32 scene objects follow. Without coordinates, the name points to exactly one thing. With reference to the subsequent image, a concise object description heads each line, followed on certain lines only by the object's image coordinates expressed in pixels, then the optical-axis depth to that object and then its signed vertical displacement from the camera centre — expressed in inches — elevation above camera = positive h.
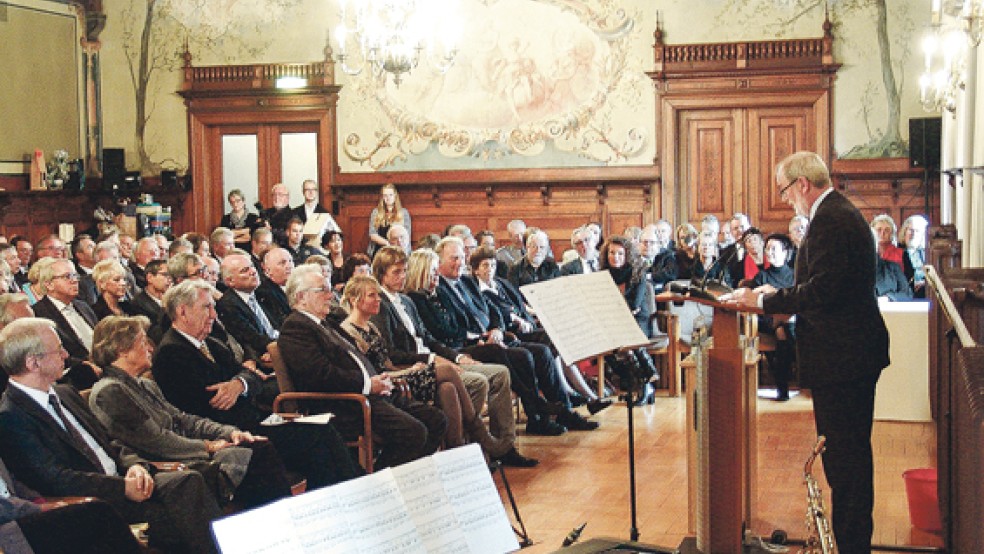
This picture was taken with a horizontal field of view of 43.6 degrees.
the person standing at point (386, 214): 507.8 +8.3
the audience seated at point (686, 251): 414.6 -7.3
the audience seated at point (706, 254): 390.9 -7.9
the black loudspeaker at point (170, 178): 536.1 +25.6
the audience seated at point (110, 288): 268.7 -10.8
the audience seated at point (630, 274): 347.3 -12.6
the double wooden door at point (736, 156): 490.0 +29.5
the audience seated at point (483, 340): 296.8 -26.7
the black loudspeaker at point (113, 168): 536.1 +30.9
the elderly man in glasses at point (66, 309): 257.8 -15.0
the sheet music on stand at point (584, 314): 181.0 -12.6
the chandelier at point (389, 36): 416.5 +68.3
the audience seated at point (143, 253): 363.3 -4.4
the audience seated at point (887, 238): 387.5 -3.8
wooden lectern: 174.7 -29.9
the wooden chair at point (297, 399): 218.2 -29.7
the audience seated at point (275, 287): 291.3 -12.1
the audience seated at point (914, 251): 386.6 -8.1
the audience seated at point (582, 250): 365.1 -5.7
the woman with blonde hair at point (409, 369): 242.2 -27.3
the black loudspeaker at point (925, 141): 457.1 +31.3
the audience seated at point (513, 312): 320.8 -21.9
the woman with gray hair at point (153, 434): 182.2 -29.3
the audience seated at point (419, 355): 265.1 -26.0
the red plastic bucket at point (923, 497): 201.5 -44.8
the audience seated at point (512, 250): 407.8 -6.2
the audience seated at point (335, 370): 222.7 -24.7
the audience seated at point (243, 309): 266.4 -15.7
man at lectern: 165.6 -14.4
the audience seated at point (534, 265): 362.6 -9.9
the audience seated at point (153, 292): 273.6 -12.2
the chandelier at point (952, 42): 223.6 +42.8
